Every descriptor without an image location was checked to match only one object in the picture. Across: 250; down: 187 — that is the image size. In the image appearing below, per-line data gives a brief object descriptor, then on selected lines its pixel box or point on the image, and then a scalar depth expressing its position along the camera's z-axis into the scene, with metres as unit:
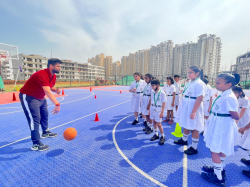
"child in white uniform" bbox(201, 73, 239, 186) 2.15
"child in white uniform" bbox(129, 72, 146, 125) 5.52
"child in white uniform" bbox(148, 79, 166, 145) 3.78
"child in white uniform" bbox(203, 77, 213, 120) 4.81
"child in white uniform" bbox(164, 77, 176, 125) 5.78
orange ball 3.77
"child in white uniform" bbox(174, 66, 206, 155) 3.09
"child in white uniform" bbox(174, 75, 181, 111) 6.27
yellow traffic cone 4.46
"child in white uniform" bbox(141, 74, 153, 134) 4.77
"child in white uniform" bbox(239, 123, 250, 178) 2.80
